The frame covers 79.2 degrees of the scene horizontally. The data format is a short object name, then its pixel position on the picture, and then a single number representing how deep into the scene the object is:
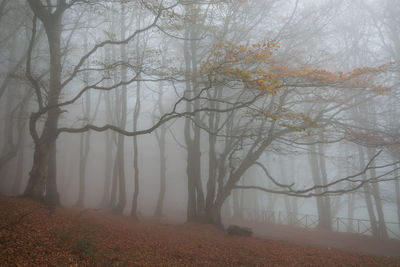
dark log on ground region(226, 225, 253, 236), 8.02
